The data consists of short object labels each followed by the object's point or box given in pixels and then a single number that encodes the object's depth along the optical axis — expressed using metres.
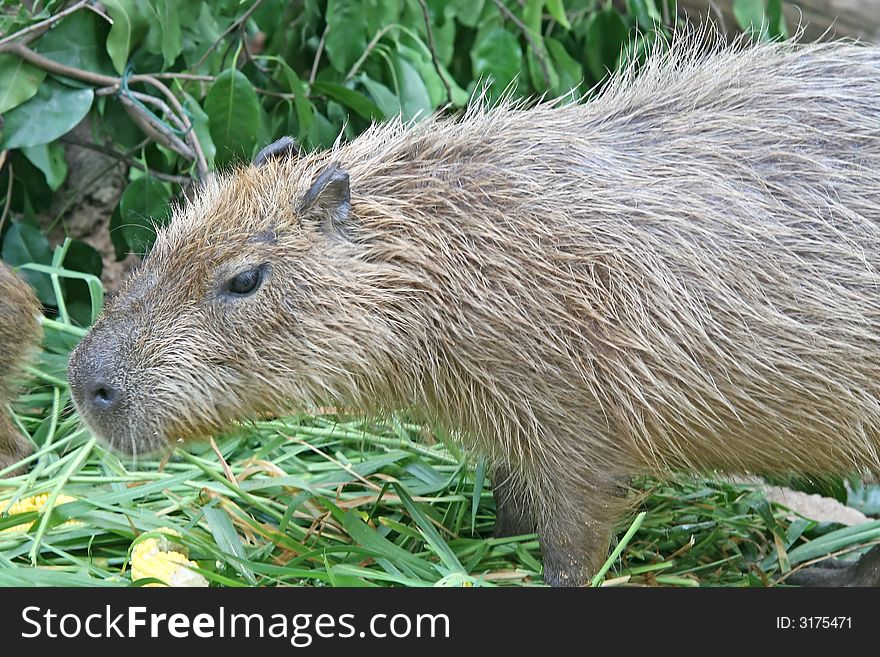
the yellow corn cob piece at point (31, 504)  3.19
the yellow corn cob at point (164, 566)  2.81
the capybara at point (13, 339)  3.41
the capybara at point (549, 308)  2.76
